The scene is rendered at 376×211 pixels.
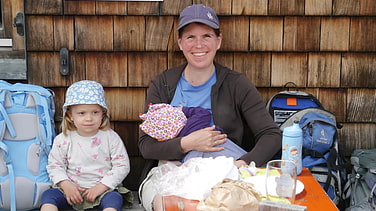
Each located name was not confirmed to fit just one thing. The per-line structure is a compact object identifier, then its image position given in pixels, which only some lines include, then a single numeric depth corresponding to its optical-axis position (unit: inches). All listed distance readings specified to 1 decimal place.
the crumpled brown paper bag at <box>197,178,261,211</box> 48.2
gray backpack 96.0
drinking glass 55.1
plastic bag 60.8
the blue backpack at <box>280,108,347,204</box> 95.1
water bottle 72.8
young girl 90.6
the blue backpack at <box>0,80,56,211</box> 92.5
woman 89.2
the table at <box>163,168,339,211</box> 58.7
